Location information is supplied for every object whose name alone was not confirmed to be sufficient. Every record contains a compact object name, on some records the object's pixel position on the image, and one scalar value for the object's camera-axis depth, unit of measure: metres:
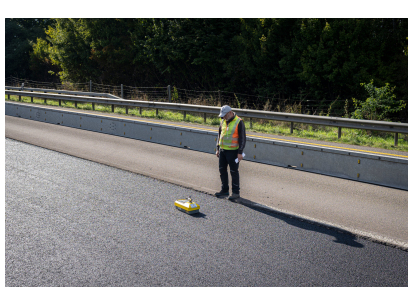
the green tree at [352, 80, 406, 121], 16.52
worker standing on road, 7.73
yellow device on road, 6.74
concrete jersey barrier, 8.79
